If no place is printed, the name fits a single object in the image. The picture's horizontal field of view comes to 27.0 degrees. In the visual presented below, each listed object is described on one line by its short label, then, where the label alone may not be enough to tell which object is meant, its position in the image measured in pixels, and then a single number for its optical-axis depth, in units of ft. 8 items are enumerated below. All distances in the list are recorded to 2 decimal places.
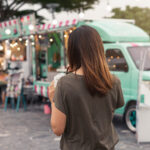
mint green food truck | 22.46
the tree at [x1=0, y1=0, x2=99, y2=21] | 67.31
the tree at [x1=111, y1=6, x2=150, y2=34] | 144.36
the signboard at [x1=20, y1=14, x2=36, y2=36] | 32.71
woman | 6.24
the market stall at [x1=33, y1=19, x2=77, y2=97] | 29.58
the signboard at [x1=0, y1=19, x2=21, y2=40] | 36.11
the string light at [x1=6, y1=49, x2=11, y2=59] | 43.90
